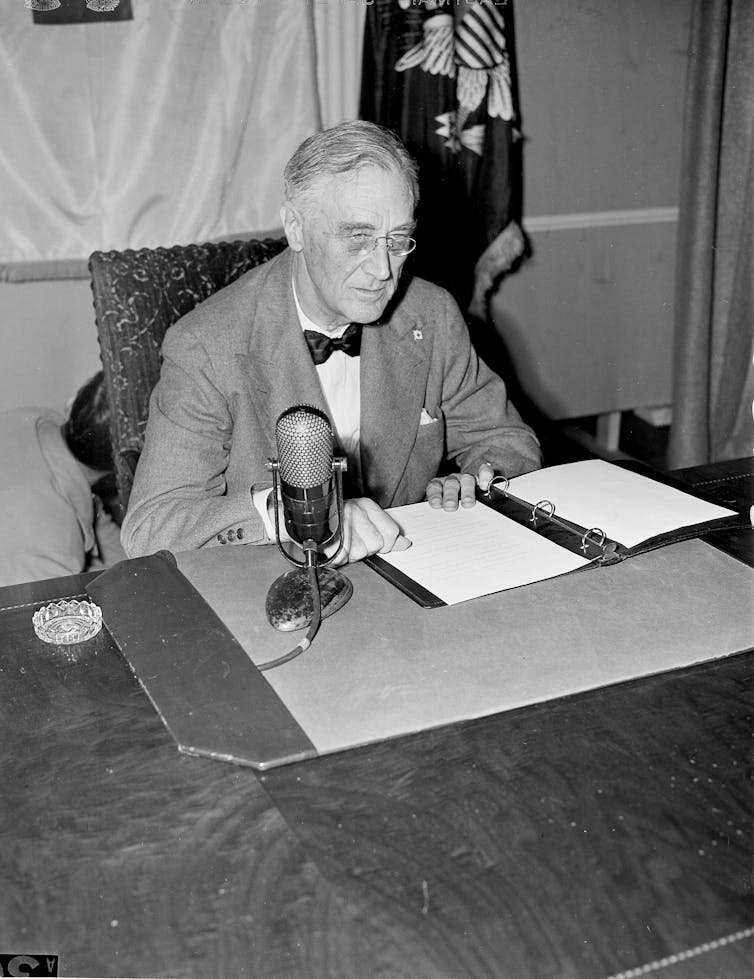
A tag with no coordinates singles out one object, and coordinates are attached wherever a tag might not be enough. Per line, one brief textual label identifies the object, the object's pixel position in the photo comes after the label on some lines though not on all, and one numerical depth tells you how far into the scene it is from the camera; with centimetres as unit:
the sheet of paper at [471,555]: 141
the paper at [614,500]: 156
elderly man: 174
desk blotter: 111
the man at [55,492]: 237
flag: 326
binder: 143
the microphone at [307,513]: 125
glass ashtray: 131
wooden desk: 83
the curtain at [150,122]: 295
